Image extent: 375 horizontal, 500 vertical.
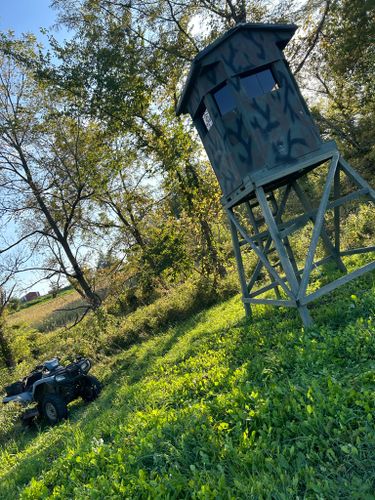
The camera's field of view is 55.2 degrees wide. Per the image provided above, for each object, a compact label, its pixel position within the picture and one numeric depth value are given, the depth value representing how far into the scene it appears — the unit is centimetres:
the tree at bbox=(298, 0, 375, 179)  1300
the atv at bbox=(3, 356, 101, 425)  838
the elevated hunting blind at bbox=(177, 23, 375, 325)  623
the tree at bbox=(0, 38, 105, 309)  1638
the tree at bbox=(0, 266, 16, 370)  1697
